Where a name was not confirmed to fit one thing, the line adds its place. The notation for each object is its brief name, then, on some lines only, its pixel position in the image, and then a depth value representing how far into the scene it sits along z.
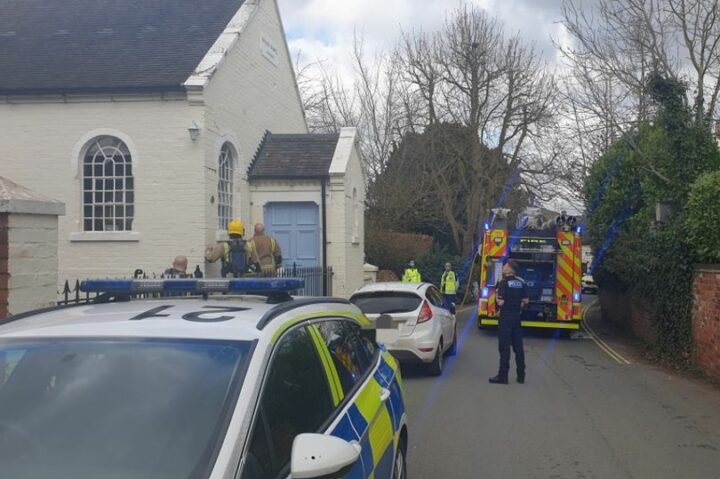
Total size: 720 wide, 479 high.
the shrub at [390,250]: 32.44
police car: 2.91
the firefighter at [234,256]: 11.79
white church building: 16.62
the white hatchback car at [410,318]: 11.91
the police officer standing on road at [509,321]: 11.62
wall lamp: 16.36
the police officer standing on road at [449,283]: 24.03
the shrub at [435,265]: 34.66
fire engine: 18.34
